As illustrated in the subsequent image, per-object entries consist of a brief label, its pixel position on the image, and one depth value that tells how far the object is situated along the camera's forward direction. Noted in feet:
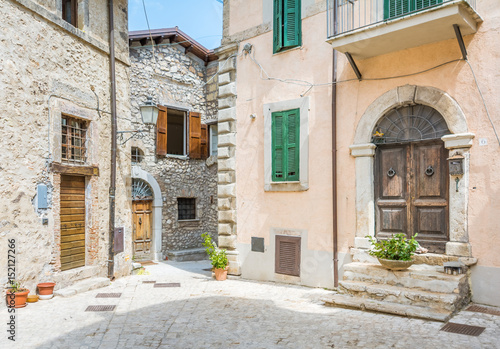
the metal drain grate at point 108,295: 23.86
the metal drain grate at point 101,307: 20.81
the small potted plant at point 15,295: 20.70
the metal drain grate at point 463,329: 15.52
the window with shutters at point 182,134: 45.62
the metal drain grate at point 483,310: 17.88
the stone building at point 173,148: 44.04
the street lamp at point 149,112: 29.22
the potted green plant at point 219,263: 28.04
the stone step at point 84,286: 23.65
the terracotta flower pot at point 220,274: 28.04
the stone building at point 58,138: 21.65
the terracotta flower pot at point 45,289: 22.71
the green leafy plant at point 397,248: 19.38
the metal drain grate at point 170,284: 27.02
